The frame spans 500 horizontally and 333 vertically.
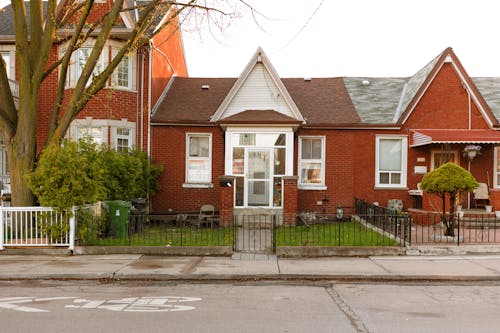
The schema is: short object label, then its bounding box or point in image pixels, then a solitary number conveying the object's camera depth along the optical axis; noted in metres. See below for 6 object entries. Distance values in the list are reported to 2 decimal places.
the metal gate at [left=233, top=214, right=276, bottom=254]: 11.44
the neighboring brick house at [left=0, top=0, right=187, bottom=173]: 16.56
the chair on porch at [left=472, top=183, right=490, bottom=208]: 16.78
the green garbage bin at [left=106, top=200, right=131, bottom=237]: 12.97
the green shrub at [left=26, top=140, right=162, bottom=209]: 10.98
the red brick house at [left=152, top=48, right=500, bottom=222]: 16.95
